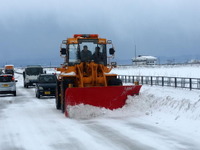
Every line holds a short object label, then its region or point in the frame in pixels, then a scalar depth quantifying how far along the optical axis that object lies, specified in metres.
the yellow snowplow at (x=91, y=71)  16.41
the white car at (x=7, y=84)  30.75
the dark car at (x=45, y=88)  27.91
